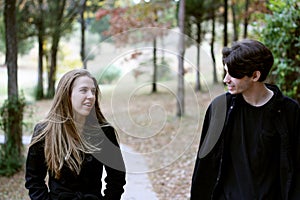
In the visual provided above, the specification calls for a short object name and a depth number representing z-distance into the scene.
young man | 2.26
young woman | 2.40
